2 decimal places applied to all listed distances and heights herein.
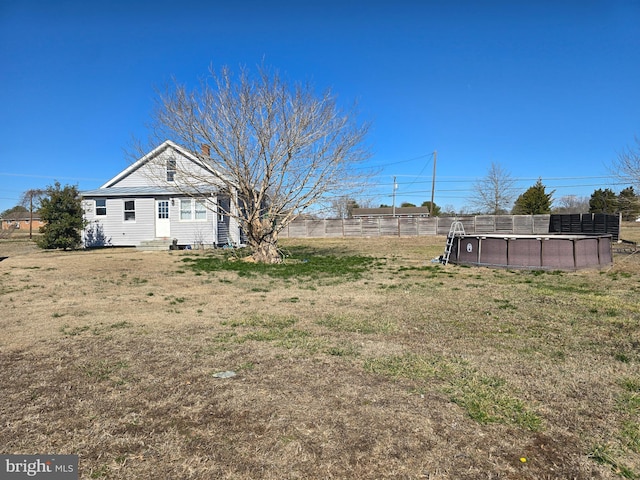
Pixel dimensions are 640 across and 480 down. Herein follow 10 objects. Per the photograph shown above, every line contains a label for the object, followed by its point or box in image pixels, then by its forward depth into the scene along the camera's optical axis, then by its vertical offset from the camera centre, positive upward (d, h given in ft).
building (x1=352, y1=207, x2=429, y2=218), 207.72 +11.55
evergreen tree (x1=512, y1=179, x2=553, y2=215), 131.03 +10.70
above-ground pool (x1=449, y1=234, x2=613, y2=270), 36.55 -2.08
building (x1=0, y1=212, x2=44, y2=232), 181.92 +6.94
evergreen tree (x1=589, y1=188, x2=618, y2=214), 146.10 +11.69
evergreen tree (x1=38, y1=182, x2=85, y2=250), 60.44 +2.43
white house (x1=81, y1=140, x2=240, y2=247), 64.85 +2.39
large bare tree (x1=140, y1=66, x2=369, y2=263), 42.29 +8.04
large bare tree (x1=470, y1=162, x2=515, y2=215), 145.18 +10.99
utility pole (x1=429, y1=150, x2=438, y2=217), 127.95 +18.43
